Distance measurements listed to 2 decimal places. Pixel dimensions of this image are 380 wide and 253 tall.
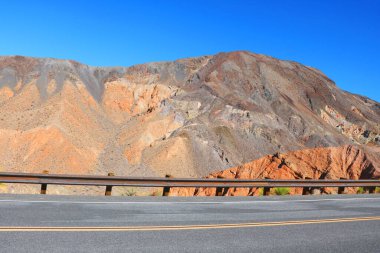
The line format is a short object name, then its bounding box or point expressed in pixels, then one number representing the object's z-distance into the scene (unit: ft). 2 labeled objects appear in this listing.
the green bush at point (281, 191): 58.29
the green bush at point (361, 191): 67.01
